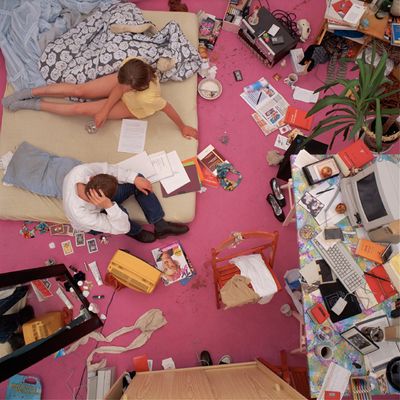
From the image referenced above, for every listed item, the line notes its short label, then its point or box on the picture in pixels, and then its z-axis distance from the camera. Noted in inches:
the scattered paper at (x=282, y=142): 132.6
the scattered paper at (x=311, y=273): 90.5
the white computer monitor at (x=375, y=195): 83.0
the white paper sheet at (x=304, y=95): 136.3
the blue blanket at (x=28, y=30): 127.1
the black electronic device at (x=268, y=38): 132.8
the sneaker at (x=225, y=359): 113.8
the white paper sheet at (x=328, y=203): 95.3
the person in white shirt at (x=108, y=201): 100.3
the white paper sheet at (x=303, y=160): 98.7
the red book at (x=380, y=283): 89.0
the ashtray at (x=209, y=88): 136.3
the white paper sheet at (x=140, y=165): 121.6
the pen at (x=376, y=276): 89.9
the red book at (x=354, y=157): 94.6
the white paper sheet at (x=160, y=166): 121.6
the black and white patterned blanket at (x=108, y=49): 122.8
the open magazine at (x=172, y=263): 120.5
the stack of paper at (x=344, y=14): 121.5
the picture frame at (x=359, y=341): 82.2
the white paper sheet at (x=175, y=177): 121.2
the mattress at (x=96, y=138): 120.0
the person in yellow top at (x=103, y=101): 111.7
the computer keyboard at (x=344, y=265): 89.7
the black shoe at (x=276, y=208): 124.2
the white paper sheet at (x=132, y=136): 124.1
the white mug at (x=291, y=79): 137.4
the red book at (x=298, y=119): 132.7
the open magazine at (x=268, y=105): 134.3
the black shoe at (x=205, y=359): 112.5
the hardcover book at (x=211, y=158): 130.0
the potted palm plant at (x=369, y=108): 94.0
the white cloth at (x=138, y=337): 115.9
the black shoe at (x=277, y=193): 124.3
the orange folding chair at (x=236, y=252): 91.8
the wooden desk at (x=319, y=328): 84.4
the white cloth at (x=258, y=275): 93.0
